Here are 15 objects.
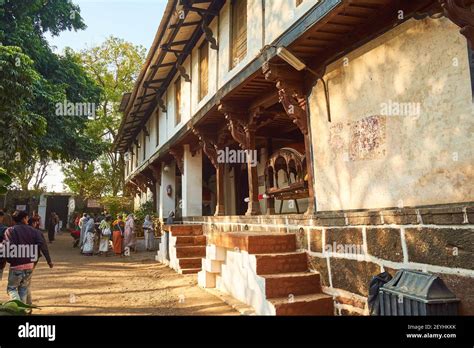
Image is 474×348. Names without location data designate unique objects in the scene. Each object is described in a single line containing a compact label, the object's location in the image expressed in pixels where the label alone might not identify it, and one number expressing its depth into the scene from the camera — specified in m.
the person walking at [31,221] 7.25
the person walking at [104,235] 14.76
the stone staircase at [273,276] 4.60
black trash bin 3.09
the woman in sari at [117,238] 15.12
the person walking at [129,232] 15.38
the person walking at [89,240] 15.10
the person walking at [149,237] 15.91
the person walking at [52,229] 19.80
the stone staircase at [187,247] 9.69
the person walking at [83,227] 15.92
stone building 3.50
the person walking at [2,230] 6.19
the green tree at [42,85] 10.41
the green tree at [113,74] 30.20
